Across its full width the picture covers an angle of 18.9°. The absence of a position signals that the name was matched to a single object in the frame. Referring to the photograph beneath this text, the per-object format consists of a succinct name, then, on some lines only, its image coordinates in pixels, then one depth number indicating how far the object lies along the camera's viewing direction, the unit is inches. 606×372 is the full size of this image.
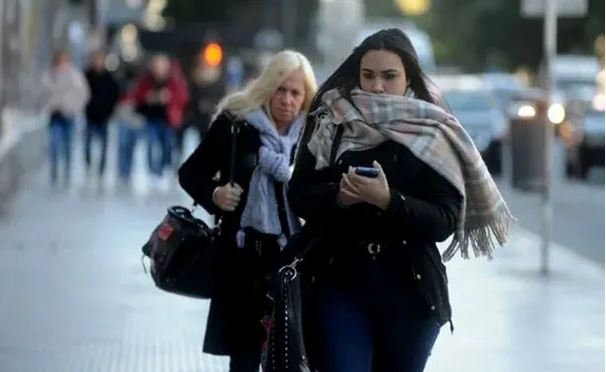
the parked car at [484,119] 1226.6
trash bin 593.9
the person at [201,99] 1067.3
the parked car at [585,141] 1222.7
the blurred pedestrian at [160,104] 951.6
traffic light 1331.2
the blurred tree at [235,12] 3024.1
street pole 573.3
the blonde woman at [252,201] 284.8
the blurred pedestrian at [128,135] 981.2
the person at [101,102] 951.6
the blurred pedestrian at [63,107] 939.3
